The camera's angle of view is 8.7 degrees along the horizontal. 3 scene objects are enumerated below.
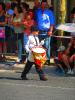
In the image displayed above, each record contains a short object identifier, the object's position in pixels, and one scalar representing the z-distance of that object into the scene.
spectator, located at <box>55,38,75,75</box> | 13.52
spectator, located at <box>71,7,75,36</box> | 14.37
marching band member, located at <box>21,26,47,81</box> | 12.42
